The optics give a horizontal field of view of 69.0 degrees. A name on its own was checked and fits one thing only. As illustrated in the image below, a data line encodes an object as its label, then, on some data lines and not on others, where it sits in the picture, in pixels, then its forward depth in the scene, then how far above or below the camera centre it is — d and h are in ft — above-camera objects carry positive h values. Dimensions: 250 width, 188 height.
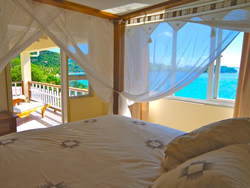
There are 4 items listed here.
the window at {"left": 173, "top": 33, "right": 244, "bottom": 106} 8.48 -0.31
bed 2.59 -1.93
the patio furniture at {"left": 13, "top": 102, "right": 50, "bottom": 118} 14.11 -3.01
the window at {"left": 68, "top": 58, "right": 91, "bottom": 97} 12.50 -0.73
